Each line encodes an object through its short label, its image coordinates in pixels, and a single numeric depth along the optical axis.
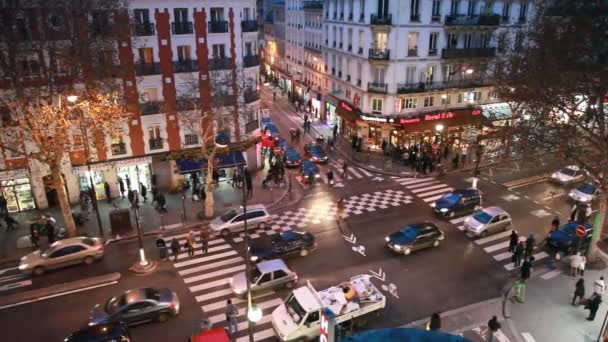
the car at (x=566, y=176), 33.12
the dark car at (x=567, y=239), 23.92
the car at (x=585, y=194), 29.75
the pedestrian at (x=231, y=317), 17.86
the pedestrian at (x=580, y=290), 19.30
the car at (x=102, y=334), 16.52
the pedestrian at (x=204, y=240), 24.38
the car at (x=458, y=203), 28.28
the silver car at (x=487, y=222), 25.81
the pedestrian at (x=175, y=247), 23.73
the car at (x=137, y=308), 18.19
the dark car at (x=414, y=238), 23.98
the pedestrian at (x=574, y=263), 21.81
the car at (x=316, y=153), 38.91
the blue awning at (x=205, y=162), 30.98
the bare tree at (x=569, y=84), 19.33
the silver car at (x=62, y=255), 22.42
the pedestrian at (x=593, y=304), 18.33
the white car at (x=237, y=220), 26.28
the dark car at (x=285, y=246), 23.37
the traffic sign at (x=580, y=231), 21.81
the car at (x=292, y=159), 37.78
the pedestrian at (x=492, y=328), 17.31
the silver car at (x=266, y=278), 20.42
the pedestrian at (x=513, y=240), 23.61
